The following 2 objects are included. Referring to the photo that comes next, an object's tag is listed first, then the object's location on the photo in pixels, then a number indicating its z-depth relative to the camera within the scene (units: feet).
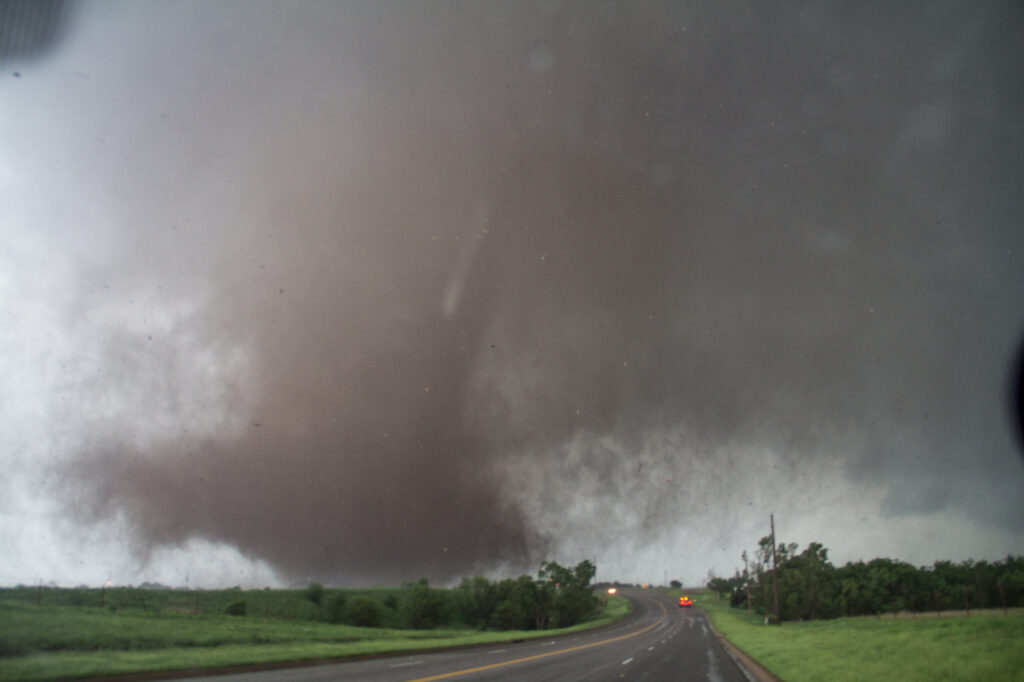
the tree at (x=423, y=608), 321.73
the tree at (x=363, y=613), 284.41
